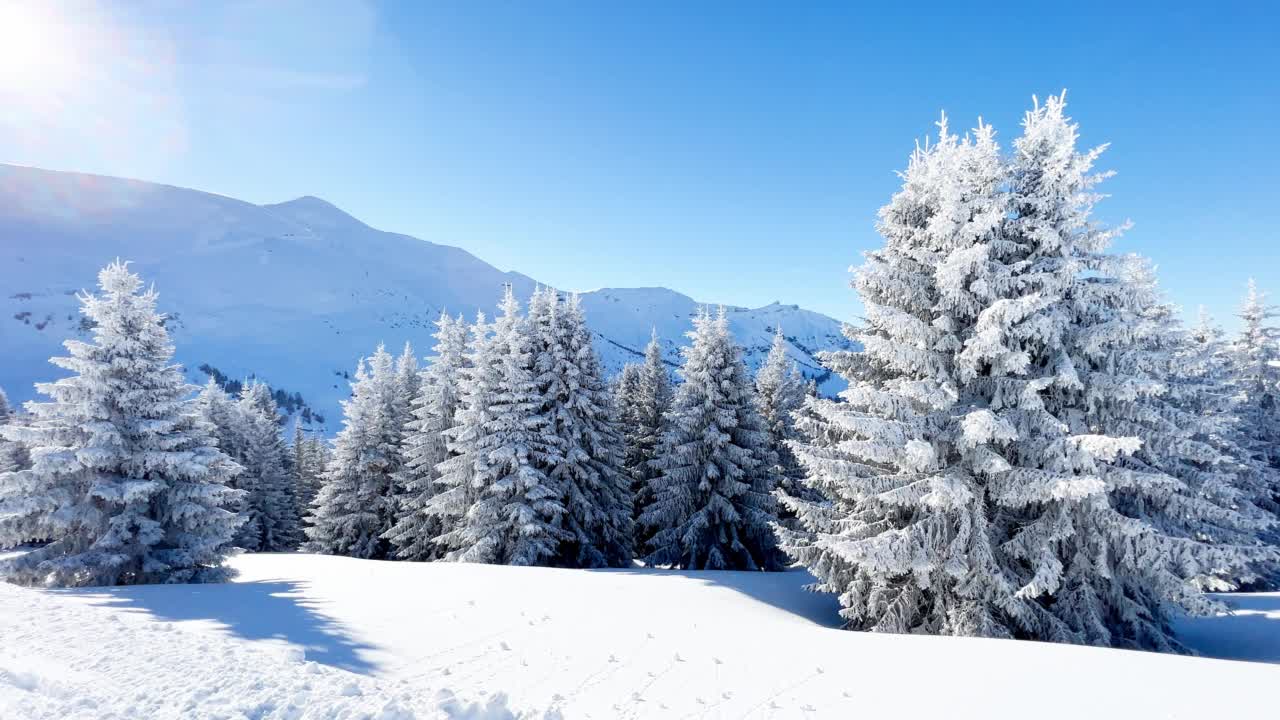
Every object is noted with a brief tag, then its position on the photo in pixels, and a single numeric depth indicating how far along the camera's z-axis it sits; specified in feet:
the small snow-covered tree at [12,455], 118.60
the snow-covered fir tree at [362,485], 91.30
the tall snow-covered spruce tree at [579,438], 71.61
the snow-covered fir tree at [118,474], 44.62
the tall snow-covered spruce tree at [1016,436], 34.14
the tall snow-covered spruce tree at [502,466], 66.74
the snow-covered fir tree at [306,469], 138.41
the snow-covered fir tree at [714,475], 71.97
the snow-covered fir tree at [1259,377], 82.23
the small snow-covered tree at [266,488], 123.34
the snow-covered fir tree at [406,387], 96.73
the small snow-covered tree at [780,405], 84.12
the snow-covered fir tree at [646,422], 88.53
